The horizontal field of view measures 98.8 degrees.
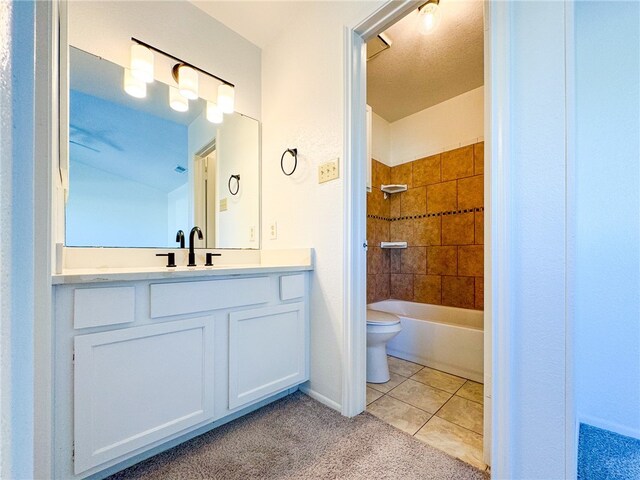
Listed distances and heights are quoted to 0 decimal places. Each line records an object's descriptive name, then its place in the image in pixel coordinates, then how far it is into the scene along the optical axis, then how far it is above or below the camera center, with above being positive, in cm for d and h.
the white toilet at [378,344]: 180 -70
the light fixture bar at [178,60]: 154 +110
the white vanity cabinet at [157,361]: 91 -50
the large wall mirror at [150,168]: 141 +44
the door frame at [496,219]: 92 +7
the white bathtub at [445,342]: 187 -76
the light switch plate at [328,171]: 148 +38
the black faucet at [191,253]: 165 -8
